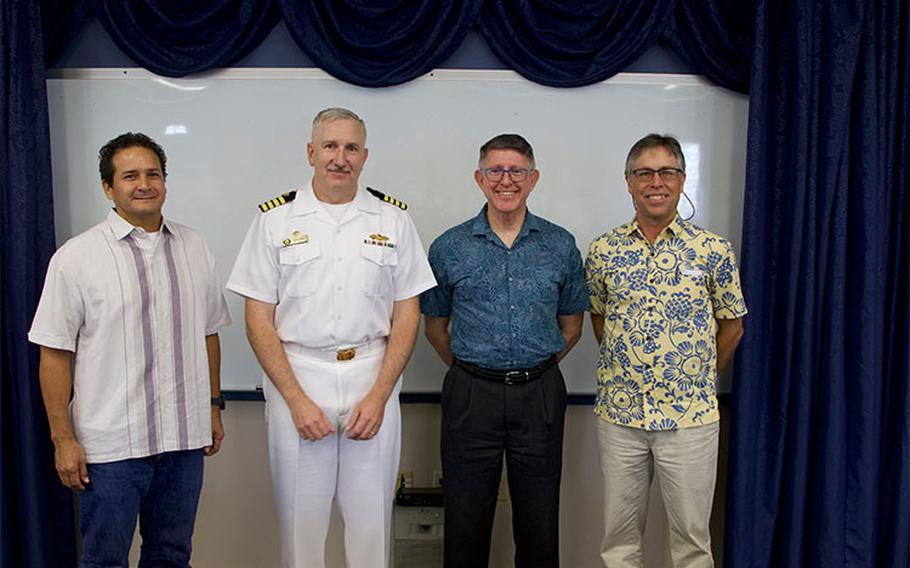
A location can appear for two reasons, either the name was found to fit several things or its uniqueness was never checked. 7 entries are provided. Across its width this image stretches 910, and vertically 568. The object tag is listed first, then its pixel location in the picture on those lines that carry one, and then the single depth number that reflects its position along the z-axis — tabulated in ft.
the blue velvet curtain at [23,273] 7.53
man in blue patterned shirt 6.92
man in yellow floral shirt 6.77
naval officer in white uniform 6.52
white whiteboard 8.25
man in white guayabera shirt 6.01
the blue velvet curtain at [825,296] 7.45
